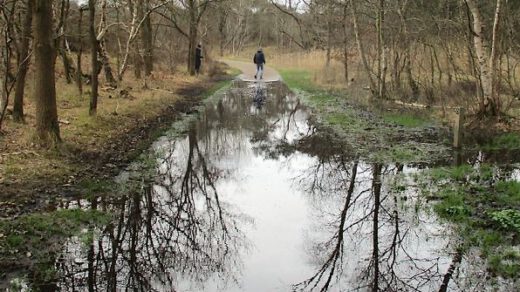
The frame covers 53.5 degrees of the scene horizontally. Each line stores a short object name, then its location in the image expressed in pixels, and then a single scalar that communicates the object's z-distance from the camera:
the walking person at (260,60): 31.64
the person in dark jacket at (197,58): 32.56
